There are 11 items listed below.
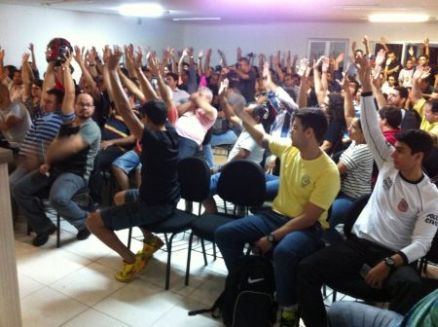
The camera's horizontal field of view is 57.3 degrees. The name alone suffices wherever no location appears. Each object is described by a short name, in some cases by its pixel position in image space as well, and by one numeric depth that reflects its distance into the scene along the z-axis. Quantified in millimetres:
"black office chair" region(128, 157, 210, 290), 2761
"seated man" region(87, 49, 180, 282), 2574
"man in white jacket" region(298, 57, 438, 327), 1934
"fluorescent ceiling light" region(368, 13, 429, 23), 7534
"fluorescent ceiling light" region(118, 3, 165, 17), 7789
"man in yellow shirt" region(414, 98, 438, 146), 3599
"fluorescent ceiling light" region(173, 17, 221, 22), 10141
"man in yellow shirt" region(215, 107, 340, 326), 2150
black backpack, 2174
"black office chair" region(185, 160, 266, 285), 2666
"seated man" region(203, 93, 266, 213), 3338
